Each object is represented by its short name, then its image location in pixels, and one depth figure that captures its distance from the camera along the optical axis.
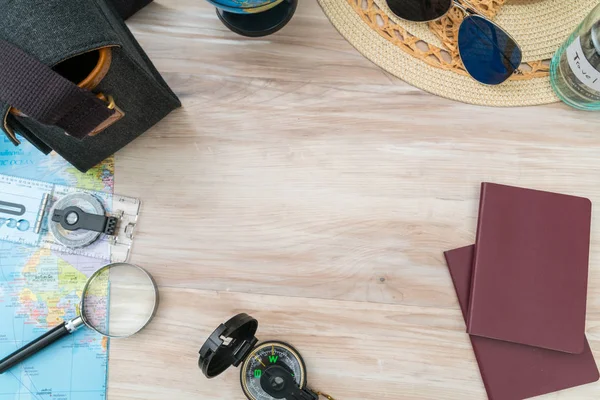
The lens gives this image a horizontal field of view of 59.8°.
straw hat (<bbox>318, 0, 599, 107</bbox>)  0.69
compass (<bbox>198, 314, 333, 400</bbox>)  0.60
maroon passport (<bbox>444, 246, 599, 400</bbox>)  0.65
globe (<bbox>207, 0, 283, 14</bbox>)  0.61
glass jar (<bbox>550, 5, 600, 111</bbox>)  0.63
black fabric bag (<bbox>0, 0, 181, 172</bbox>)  0.49
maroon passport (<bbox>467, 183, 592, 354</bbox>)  0.65
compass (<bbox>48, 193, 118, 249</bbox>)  0.67
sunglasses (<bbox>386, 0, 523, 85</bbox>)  0.68
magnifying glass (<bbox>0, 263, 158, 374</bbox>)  0.67
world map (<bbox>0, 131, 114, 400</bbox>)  0.68
